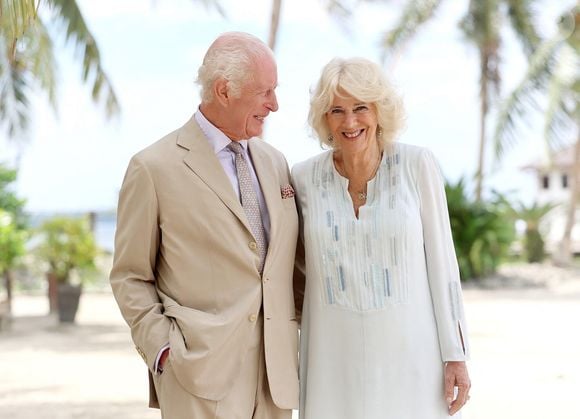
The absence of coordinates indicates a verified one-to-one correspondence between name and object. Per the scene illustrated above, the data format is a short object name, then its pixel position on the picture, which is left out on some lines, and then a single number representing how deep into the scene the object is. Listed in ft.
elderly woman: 11.75
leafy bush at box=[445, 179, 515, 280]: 55.21
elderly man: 11.13
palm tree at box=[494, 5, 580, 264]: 73.46
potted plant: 40.11
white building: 67.23
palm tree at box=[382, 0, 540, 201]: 84.89
